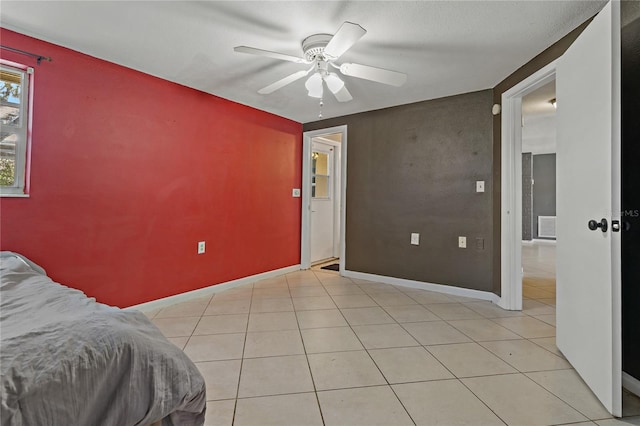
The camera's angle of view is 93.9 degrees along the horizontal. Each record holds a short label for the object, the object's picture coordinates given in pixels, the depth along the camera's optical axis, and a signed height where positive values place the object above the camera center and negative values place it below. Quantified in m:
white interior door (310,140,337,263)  4.81 +0.26
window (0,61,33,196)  1.95 +0.56
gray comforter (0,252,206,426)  0.65 -0.39
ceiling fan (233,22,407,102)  1.77 +0.99
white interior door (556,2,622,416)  1.35 +0.08
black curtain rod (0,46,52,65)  1.92 +1.05
